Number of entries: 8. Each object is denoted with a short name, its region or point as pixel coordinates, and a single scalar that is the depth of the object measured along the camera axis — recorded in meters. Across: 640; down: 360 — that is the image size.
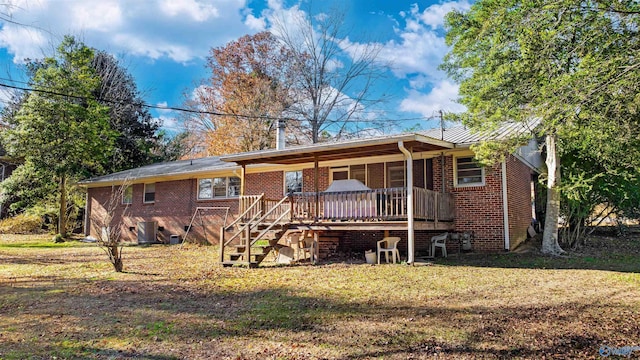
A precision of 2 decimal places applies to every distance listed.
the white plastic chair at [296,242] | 12.98
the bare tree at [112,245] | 10.07
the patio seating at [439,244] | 12.55
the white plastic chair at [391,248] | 11.74
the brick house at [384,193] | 11.66
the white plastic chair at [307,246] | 12.24
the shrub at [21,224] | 24.06
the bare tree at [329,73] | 26.88
